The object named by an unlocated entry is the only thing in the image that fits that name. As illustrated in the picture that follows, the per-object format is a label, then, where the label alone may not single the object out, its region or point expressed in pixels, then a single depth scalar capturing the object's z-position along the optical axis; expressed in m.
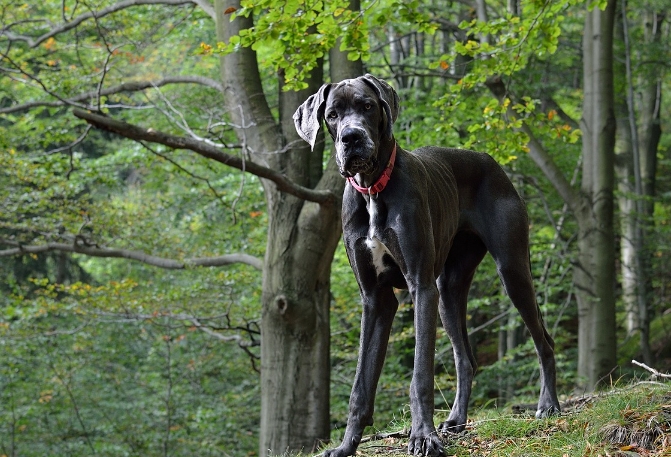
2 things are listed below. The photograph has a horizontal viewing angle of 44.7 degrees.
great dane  4.57
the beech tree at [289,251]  9.29
